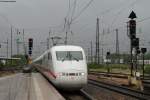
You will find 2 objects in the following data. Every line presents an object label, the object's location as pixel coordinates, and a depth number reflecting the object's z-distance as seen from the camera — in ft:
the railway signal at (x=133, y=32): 95.48
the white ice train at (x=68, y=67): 71.77
